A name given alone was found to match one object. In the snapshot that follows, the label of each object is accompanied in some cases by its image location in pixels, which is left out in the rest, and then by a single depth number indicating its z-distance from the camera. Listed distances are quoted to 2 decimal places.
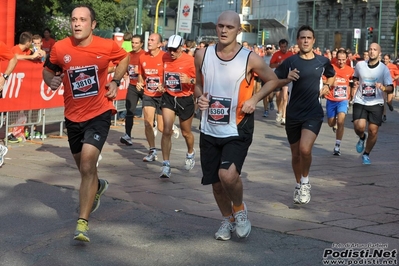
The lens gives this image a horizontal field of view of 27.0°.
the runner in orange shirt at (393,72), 21.16
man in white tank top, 6.76
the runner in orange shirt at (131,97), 14.31
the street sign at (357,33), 55.26
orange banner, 13.02
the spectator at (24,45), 14.72
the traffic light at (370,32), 56.96
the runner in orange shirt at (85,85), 7.07
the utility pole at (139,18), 28.72
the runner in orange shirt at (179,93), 11.34
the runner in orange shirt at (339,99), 14.34
